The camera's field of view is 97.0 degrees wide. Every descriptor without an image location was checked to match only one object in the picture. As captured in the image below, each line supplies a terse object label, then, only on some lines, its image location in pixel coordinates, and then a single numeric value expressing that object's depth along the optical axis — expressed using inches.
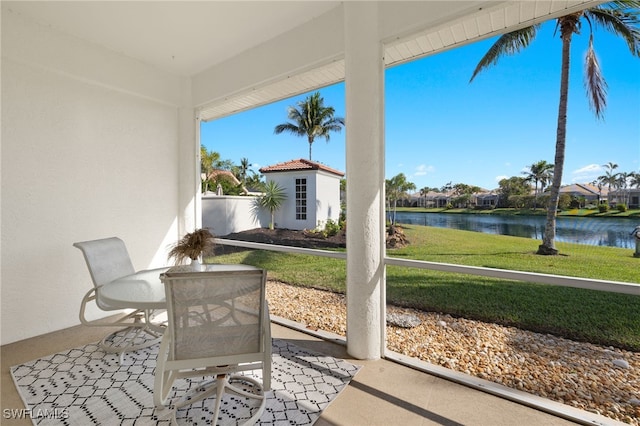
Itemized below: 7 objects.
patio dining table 76.8
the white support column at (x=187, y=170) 166.4
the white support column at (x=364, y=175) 95.0
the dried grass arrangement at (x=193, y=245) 106.9
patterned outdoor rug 71.0
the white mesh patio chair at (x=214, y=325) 57.6
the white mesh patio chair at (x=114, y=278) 99.0
